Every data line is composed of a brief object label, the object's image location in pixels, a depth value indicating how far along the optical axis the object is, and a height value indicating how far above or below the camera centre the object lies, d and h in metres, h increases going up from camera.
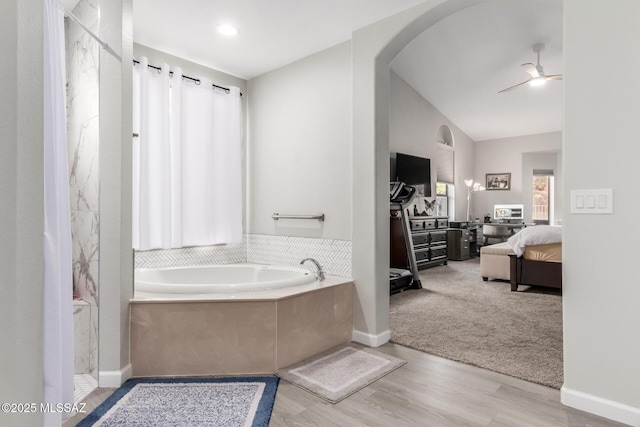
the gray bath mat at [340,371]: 2.13 -1.02
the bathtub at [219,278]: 2.42 -0.52
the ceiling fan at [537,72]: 4.60 +1.79
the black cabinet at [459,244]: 7.36 -0.63
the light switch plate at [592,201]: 1.80 +0.06
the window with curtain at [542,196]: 8.71 +0.39
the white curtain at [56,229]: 1.35 -0.06
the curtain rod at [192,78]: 3.13 +1.26
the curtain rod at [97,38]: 1.74 +0.97
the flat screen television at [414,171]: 5.83 +0.68
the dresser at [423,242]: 5.00 -0.47
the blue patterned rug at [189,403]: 1.79 -1.02
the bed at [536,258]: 4.34 -0.55
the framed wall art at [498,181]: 8.75 +0.75
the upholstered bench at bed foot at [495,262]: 5.08 -0.71
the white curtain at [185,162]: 3.12 +0.47
